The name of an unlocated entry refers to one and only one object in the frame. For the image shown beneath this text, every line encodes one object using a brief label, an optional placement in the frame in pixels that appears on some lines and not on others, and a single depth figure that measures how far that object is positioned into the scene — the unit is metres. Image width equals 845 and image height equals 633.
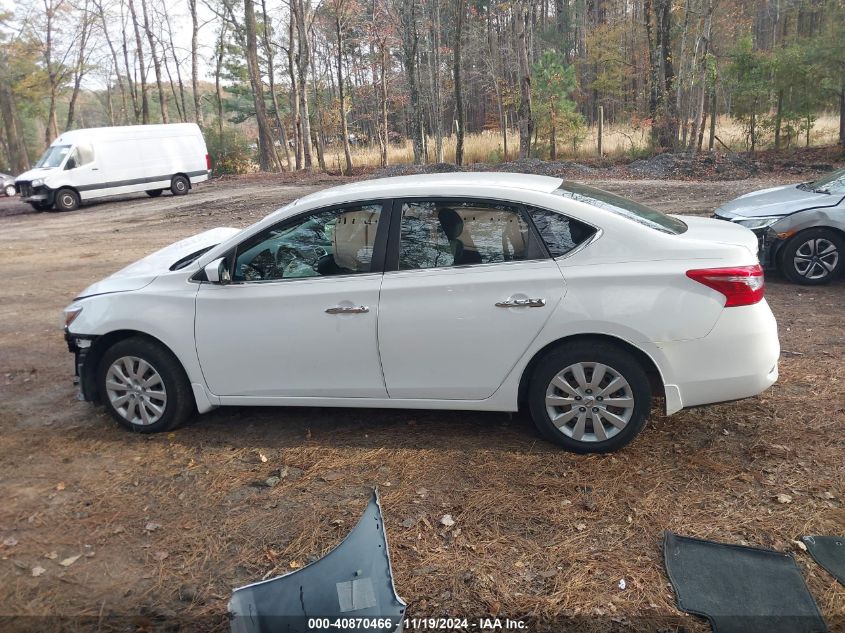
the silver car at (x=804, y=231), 7.59
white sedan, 3.89
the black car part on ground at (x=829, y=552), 3.07
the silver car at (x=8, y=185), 27.92
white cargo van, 20.92
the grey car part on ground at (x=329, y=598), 2.77
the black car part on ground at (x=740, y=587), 2.81
